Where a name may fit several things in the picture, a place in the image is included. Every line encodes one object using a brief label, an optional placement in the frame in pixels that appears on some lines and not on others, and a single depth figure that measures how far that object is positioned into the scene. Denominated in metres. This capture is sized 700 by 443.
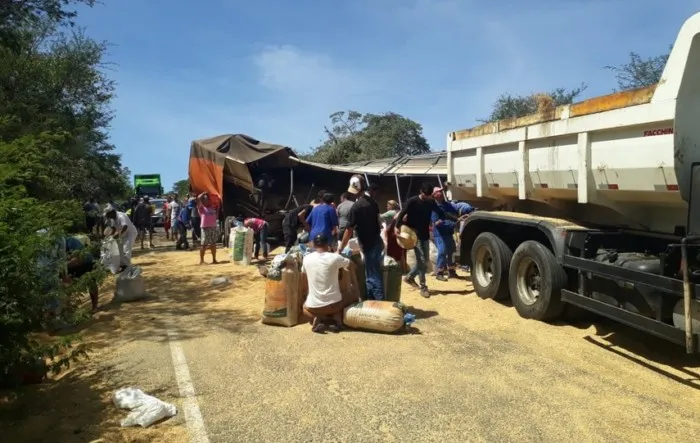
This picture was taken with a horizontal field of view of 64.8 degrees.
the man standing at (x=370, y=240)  7.01
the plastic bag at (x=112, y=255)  8.61
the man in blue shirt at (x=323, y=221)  8.23
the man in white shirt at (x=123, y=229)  9.02
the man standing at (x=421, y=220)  8.16
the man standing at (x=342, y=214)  9.97
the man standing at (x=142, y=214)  17.31
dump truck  4.71
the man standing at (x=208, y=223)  11.94
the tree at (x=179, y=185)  83.69
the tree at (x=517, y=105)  26.23
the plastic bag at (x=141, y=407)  4.00
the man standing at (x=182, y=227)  16.61
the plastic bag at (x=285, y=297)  6.55
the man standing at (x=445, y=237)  9.49
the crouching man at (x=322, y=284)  6.21
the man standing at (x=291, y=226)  11.94
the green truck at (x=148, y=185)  32.56
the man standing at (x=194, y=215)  15.69
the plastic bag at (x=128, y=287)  8.66
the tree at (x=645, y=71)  21.23
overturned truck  14.85
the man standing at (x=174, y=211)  17.78
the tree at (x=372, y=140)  35.91
